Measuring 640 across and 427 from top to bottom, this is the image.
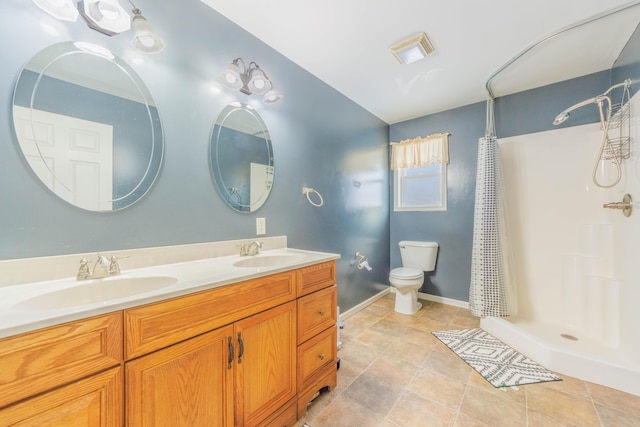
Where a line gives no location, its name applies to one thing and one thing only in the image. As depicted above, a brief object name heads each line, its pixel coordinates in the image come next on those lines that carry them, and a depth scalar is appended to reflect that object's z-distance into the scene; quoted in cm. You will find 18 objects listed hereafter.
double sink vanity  62
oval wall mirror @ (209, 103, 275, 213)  153
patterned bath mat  164
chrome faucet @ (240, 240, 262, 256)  158
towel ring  211
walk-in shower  165
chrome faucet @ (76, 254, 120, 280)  99
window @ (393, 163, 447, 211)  304
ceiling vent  178
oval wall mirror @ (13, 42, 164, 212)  96
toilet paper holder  264
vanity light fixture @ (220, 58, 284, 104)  149
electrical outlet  174
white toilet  260
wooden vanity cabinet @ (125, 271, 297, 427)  78
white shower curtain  227
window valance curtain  296
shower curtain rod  148
